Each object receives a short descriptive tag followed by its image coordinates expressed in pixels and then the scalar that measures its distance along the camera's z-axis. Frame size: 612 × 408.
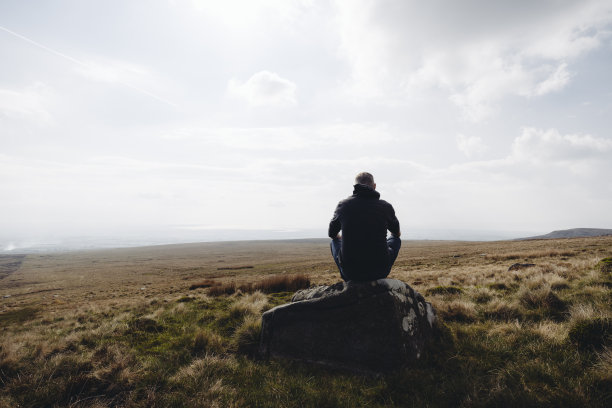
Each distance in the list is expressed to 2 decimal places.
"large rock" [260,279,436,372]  4.70
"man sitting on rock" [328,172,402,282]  5.36
